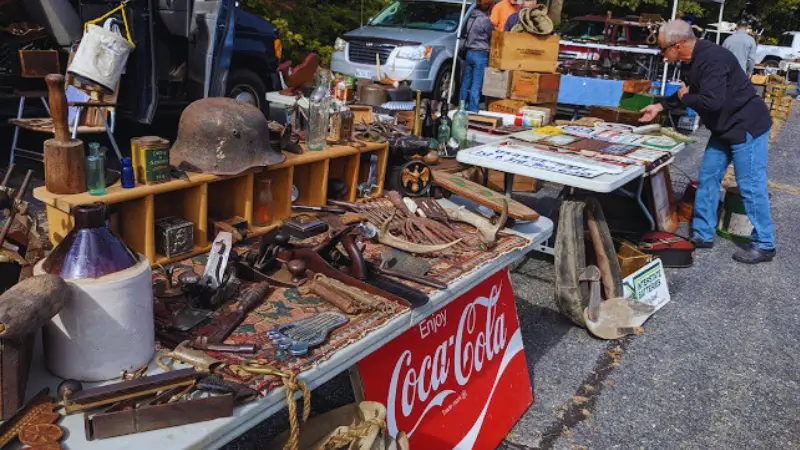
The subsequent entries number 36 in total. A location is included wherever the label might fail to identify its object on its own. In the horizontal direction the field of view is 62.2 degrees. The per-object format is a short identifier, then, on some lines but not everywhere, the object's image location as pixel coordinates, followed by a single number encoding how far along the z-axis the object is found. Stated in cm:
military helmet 280
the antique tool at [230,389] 172
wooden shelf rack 242
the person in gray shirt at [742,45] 1324
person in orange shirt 1016
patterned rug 193
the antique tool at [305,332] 201
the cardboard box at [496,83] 823
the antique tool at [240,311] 205
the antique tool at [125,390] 161
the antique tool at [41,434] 149
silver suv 1069
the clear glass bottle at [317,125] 341
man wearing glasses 546
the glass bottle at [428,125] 486
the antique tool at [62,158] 232
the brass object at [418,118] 472
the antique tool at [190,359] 184
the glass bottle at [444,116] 495
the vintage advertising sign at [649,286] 460
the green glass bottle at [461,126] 508
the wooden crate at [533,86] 799
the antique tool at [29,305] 146
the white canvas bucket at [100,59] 445
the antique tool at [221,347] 196
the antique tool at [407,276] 260
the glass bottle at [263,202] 302
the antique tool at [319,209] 325
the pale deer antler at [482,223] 319
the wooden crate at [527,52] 827
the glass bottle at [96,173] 236
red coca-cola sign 262
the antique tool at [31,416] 150
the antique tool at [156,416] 156
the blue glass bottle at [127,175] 248
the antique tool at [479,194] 347
